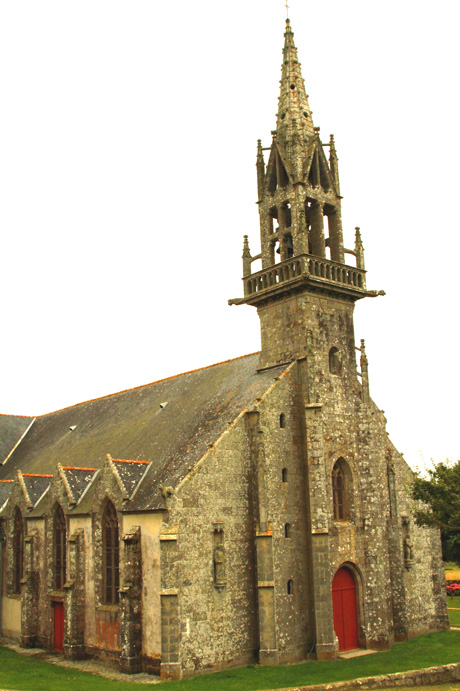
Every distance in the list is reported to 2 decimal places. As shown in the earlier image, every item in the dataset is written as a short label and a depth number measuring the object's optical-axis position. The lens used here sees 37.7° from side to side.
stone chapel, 25.05
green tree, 26.11
